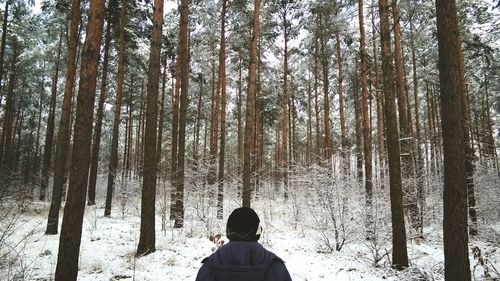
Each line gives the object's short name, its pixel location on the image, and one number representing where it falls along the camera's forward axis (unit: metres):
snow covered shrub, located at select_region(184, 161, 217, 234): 11.52
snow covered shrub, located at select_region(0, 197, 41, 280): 6.23
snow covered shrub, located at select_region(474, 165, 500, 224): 12.41
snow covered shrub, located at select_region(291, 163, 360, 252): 9.59
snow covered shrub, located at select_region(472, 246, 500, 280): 5.32
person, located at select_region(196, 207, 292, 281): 1.98
